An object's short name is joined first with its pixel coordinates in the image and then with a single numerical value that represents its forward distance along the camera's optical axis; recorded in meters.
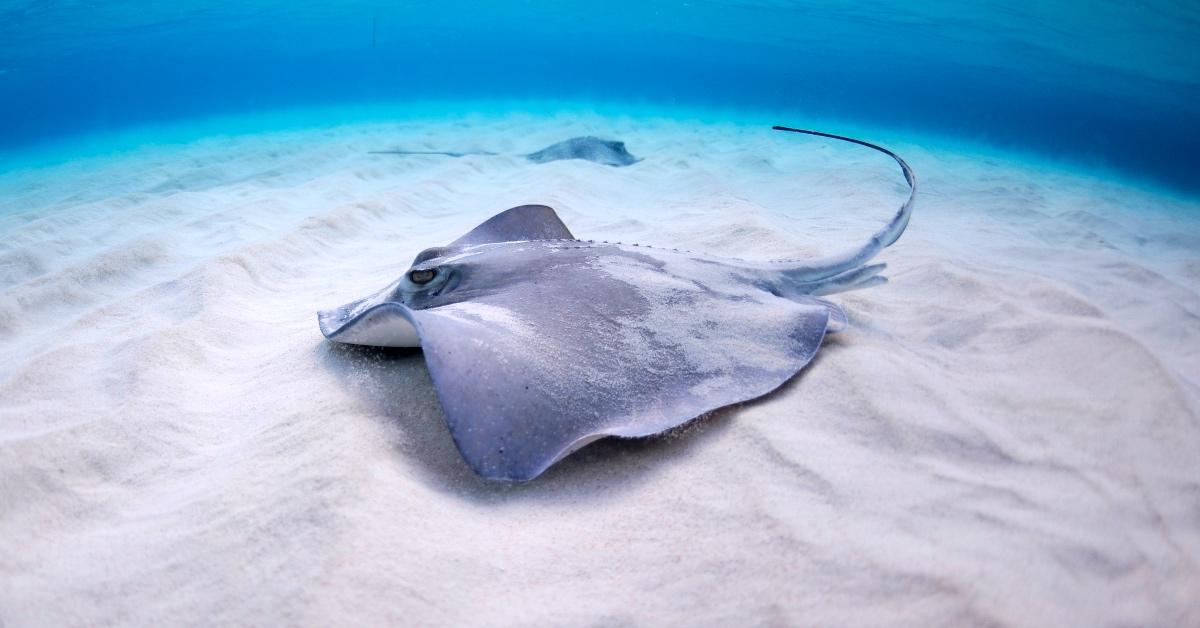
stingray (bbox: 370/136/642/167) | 8.29
